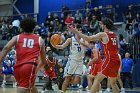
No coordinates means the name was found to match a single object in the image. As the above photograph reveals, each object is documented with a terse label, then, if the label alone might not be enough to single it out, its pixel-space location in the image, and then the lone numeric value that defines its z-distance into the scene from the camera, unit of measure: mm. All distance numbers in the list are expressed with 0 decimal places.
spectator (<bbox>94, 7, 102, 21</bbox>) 23625
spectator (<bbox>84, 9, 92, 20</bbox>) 24306
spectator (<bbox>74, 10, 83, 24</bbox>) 24450
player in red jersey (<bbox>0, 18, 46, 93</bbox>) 6531
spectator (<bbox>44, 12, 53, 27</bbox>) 26234
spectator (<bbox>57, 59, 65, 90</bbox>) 15816
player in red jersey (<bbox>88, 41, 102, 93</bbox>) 12977
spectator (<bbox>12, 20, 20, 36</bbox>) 27281
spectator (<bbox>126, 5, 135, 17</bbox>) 23500
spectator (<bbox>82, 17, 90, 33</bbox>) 23438
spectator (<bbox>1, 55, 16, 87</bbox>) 22719
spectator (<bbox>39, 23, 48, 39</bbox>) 25016
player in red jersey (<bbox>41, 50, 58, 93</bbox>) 14966
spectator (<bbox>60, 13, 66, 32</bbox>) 25431
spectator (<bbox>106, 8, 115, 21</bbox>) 23412
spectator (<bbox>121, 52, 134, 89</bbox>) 18739
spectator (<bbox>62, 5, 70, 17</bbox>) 27212
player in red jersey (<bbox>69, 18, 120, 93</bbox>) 9344
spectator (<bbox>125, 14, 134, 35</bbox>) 22031
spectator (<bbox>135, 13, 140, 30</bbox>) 22406
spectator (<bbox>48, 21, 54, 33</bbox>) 25406
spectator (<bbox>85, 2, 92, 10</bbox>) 28128
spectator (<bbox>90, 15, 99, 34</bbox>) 22906
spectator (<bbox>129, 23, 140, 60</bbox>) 20703
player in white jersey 12123
